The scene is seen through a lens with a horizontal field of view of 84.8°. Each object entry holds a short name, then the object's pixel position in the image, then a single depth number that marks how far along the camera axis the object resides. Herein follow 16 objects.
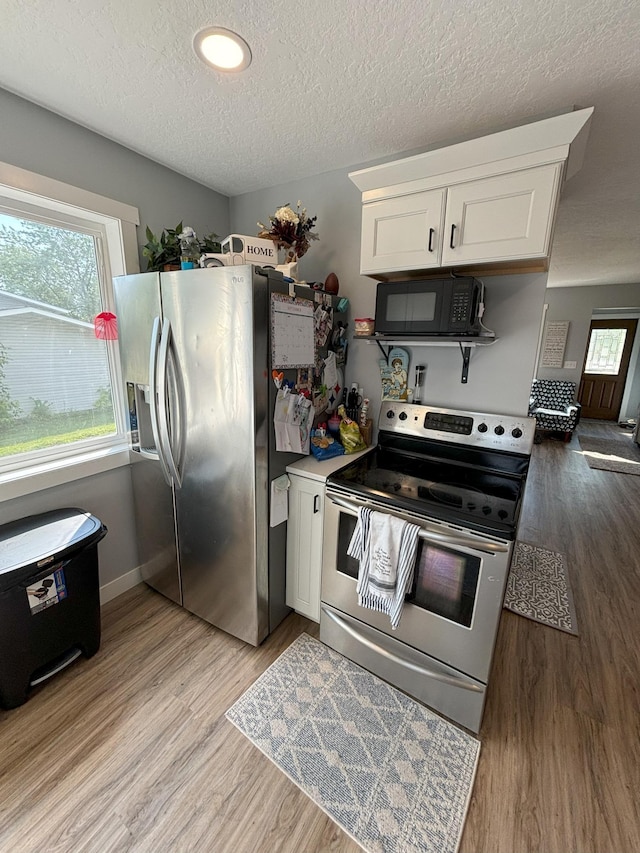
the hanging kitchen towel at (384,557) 1.41
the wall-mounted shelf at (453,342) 1.68
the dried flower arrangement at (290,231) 1.79
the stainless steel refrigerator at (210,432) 1.50
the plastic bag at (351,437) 2.01
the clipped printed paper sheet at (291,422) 1.64
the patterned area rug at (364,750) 1.17
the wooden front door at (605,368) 7.01
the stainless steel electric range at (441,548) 1.32
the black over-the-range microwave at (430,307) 1.56
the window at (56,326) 1.67
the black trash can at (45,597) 1.41
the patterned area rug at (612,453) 4.64
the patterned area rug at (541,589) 2.08
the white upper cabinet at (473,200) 1.32
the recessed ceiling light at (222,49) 1.16
